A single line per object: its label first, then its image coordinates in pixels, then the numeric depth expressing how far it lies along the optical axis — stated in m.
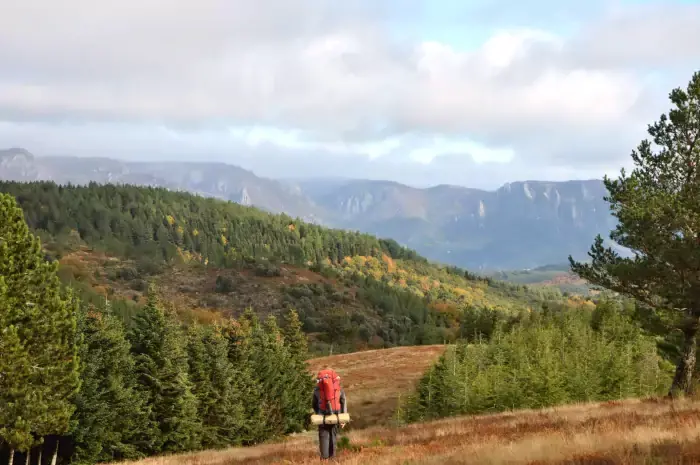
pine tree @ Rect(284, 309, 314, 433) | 57.55
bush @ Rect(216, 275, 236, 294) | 196.65
